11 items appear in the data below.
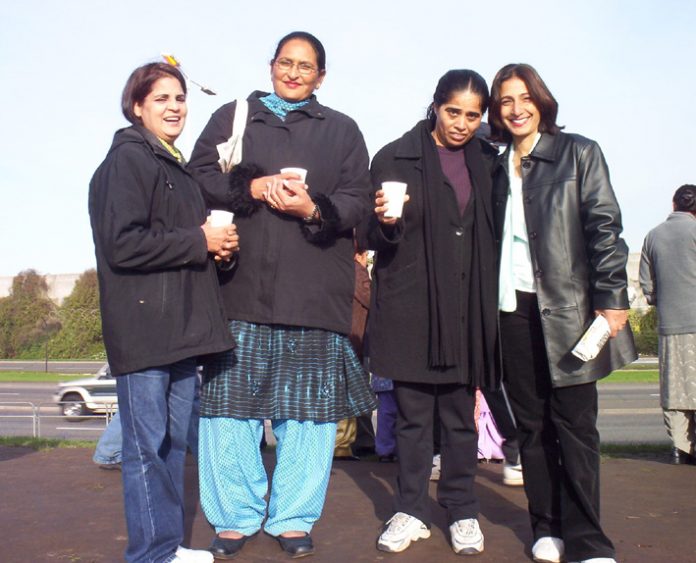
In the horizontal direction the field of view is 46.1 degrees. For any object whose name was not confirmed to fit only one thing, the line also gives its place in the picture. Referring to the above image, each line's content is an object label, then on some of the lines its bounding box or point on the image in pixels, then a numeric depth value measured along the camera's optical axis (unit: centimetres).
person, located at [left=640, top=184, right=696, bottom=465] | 604
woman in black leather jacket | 342
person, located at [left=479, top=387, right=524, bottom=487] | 520
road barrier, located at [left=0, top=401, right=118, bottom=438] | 1617
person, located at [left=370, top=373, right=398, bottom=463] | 627
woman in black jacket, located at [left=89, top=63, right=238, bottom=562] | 316
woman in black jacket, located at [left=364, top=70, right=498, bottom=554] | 381
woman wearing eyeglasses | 371
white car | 1634
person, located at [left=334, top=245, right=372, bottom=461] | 606
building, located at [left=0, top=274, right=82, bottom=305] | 5159
